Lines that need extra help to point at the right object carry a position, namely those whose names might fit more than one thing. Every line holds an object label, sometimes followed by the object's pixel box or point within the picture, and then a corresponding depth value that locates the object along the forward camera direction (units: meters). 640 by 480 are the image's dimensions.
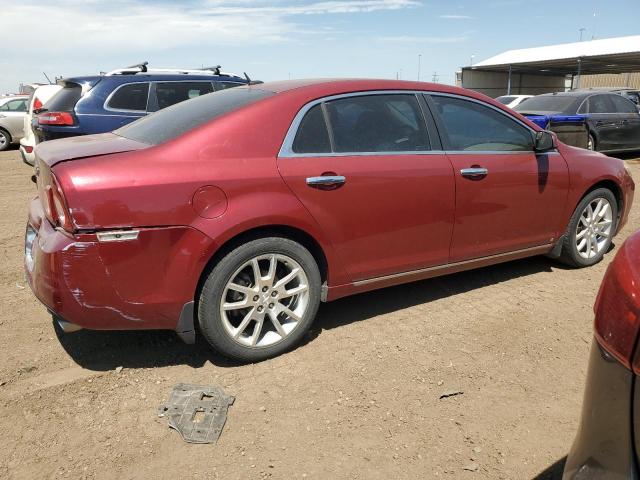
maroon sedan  2.68
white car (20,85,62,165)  8.30
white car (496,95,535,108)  18.28
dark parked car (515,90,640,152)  10.94
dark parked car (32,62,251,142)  7.27
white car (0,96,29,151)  14.34
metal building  27.81
